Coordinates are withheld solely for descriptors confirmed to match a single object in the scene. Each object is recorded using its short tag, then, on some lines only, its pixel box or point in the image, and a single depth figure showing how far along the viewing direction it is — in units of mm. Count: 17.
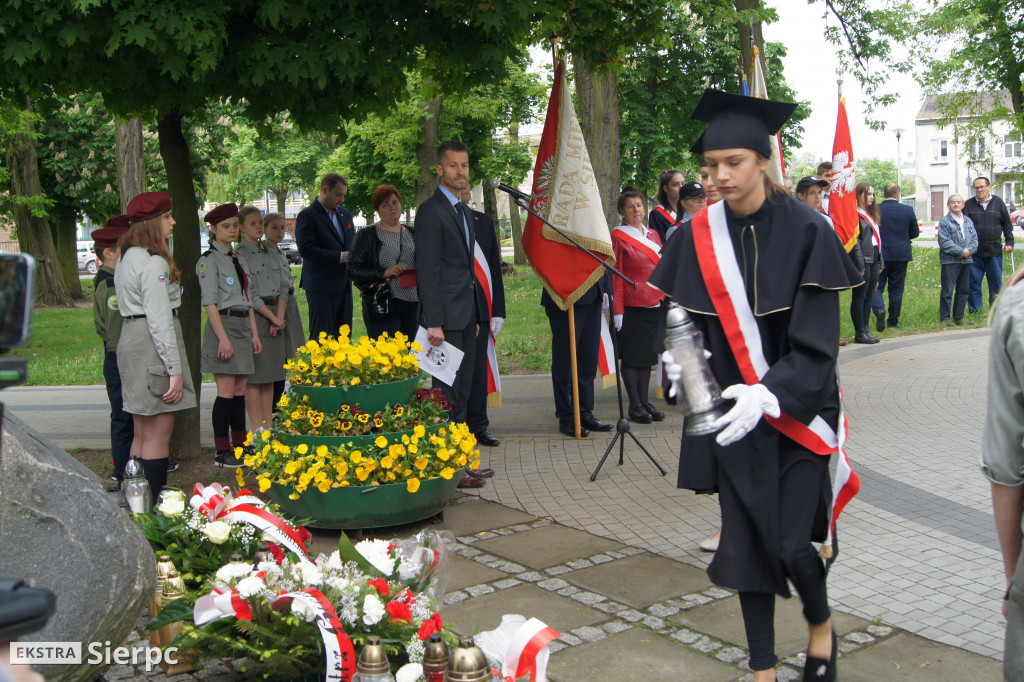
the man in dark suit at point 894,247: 13398
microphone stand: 6438
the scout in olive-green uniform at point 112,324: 6242
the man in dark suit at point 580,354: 7996
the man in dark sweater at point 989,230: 14125
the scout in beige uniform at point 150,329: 5559
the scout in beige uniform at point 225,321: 6918
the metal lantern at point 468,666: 2646
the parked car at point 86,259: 45969
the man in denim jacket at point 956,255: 13688
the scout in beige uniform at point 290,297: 7648
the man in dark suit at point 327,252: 8633
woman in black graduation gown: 3111
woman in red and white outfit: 8086
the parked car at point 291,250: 45094
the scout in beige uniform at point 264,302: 7379
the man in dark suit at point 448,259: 6641
